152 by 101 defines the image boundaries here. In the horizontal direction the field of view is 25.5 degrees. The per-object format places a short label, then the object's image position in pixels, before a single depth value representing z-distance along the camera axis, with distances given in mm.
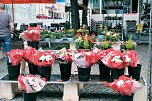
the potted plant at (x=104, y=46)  6410
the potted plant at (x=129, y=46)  6434
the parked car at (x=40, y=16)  25294
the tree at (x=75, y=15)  12008
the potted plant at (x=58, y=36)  9095
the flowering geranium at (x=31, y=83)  4688
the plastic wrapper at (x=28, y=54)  5449
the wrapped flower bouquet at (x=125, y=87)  4492
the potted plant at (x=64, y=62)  5433
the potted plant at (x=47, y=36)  8959
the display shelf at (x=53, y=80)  5359
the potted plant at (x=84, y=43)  6289
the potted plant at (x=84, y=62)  5199
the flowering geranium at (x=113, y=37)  8594
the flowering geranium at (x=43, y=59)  5227
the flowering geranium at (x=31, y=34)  7005
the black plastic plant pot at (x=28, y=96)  4828
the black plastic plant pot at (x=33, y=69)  5633
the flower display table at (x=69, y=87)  5203
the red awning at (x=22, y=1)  13124
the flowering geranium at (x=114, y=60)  5031
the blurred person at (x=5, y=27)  7827
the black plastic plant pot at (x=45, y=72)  5352
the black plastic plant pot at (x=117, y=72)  5172
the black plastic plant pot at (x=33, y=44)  7367
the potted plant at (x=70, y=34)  9125
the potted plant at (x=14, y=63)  5562
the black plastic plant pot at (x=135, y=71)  5383
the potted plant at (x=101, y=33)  9344
